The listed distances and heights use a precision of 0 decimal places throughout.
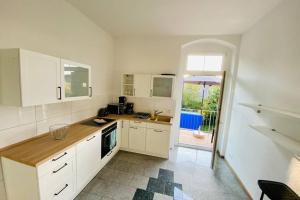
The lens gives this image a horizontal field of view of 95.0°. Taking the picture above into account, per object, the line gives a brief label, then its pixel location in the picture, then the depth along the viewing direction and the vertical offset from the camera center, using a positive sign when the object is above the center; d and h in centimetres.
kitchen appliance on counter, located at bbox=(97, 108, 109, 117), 314 -60
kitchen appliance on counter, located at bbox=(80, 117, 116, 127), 254 -69
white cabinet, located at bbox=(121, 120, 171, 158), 297 -109
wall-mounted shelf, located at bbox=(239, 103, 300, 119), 122 -15
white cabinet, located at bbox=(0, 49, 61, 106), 127 +5
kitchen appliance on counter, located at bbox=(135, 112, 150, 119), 327 -66
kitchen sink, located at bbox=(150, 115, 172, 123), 329 -70
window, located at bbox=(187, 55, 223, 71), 336 +73
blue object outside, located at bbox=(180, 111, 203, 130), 441 -95
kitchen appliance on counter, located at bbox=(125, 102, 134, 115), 353 -54
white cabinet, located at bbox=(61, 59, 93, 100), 177 +6
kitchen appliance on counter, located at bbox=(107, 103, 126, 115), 343 -53
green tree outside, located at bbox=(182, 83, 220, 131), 382 -24
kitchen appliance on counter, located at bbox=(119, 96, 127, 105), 346 -31
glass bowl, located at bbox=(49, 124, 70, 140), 188 -67
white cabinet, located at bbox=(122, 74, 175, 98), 321 +9
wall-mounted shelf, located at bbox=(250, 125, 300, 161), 123 -45
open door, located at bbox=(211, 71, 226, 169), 269 -78
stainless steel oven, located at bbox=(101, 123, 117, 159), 249 -103
